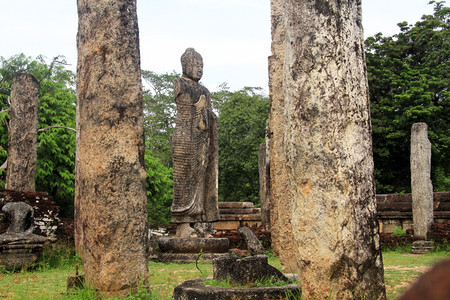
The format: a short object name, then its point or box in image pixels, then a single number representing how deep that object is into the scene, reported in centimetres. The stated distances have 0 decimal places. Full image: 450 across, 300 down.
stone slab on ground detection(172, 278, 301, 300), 462
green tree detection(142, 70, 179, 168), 3266
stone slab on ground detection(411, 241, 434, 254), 1360
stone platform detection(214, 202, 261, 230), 1806
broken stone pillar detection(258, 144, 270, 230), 1377
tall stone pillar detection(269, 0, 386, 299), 364
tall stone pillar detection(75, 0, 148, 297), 489
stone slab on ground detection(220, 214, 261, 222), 1820
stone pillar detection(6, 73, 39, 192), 1373
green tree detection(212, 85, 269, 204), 3088
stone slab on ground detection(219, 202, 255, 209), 1920
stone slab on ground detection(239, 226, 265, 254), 1045
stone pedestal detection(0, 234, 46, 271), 896
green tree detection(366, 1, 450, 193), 2469
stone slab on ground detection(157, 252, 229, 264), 1037
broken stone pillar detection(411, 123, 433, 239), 1452
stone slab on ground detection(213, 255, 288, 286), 517
